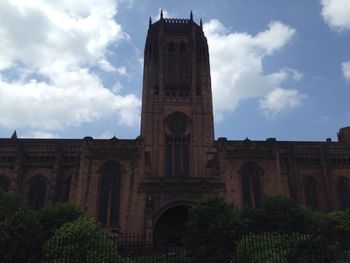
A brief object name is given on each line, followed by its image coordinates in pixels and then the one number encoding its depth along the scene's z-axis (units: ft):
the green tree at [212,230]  71.22
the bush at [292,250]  49.19
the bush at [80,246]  53.06
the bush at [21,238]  59.00
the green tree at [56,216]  80.33
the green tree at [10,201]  84.58
